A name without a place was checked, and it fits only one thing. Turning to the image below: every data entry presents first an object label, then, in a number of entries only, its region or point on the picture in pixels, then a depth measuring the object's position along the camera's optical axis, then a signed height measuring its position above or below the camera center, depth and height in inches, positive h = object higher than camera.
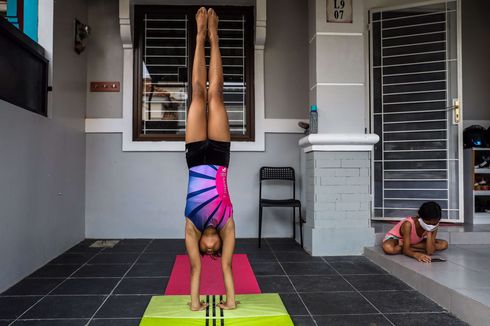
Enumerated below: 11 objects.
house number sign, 159.5 +66.5
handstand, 89.4 -1.1
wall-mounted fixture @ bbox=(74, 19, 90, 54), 169.0 +60.9
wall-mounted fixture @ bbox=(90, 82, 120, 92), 187.0 +40.8
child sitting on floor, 126.0 -24.1
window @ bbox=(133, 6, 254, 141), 190.9 +52.2
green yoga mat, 83.7 -33.4
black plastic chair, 184.9 -2.3
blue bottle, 156.1 +20.9
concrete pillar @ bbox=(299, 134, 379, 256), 154.6 -9.0
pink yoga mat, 110.3 -34.8
